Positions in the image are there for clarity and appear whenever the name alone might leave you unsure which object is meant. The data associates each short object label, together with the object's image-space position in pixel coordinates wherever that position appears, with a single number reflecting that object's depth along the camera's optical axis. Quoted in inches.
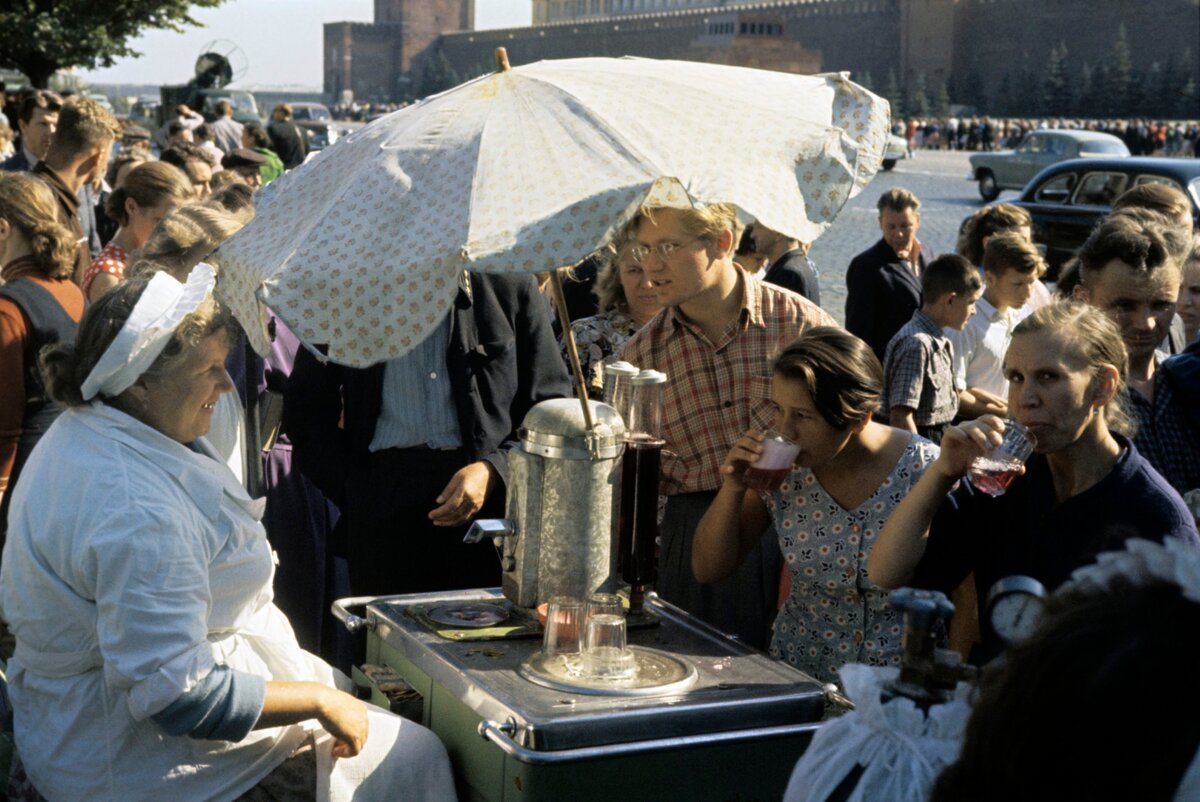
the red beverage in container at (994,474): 92.5
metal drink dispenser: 100.4
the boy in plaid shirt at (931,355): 206.8
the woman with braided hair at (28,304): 153.4
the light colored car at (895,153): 1349.7
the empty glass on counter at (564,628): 94.0
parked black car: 546.3
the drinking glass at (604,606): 93.4
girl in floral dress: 107.5
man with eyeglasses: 136.5
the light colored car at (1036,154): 1028.5
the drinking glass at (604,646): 91.4
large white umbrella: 89.8
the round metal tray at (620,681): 89.0
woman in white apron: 88.3
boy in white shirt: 217.7
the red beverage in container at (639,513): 105.4
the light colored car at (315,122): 1080.2
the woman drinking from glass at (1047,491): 91.4
